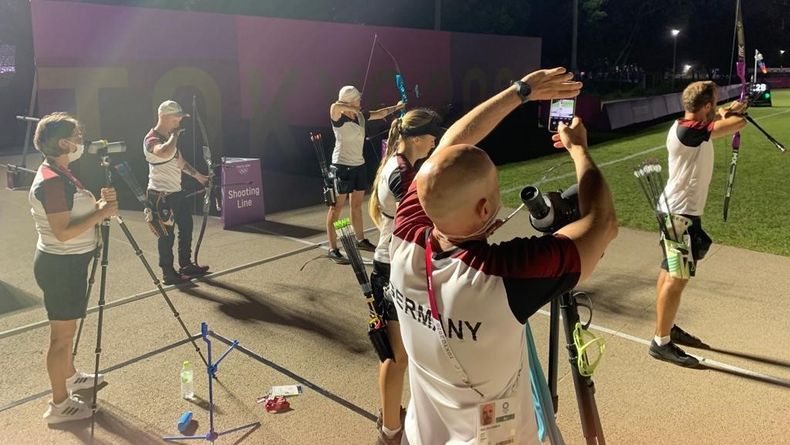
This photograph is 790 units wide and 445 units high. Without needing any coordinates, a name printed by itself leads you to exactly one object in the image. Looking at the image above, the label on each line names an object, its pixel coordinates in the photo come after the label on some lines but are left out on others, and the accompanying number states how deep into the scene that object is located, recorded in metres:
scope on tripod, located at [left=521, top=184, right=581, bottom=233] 2.12
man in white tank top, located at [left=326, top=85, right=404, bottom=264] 7.71
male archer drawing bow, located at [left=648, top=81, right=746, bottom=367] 4.64
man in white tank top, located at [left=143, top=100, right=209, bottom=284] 6.36
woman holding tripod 3.70
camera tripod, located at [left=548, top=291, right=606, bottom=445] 2.73
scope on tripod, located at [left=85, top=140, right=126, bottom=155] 4.04
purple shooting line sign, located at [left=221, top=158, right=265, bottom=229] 9.05
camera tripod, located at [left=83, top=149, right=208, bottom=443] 3.80
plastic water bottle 4.25
